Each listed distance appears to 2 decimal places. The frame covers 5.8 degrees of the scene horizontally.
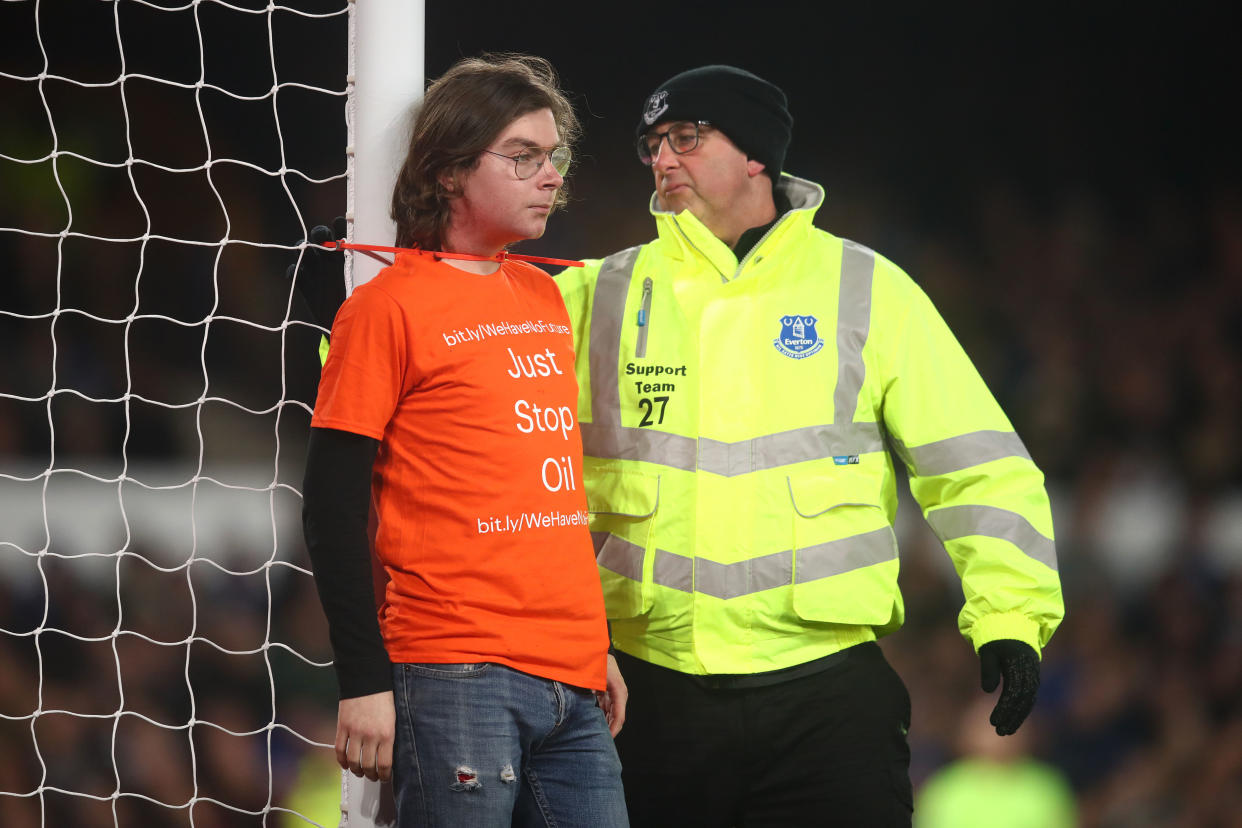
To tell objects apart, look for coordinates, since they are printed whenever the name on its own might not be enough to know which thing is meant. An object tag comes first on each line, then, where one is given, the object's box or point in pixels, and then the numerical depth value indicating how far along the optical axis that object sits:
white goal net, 20.07
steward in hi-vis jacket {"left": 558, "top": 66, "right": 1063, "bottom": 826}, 16.74
